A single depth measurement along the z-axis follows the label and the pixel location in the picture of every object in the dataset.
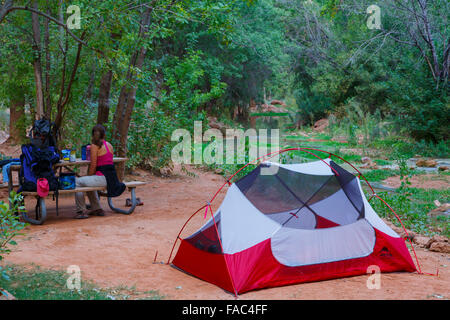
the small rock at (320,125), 29.51
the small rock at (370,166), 15.09
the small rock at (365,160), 16.11
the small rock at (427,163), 15.36
